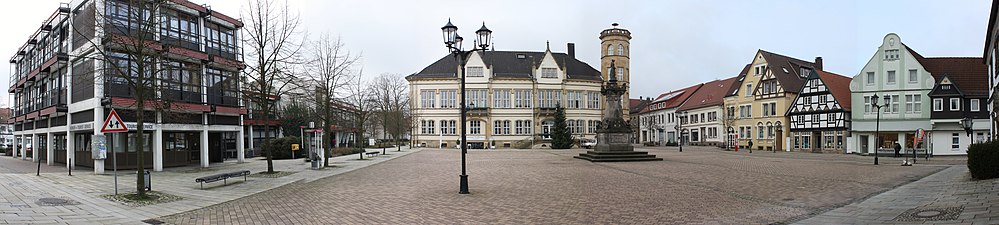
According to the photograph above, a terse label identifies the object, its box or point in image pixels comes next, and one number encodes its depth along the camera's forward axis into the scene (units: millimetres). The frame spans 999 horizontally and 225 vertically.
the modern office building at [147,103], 22219
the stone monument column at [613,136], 29500
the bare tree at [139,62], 13258
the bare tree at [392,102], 56250
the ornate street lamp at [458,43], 13852
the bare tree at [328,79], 27000
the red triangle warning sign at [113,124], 12859
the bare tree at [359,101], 38853
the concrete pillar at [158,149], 22828
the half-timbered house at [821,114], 47719
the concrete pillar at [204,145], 25672
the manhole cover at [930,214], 8798
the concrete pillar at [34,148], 31594
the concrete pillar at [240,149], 29203
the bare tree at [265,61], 20703
